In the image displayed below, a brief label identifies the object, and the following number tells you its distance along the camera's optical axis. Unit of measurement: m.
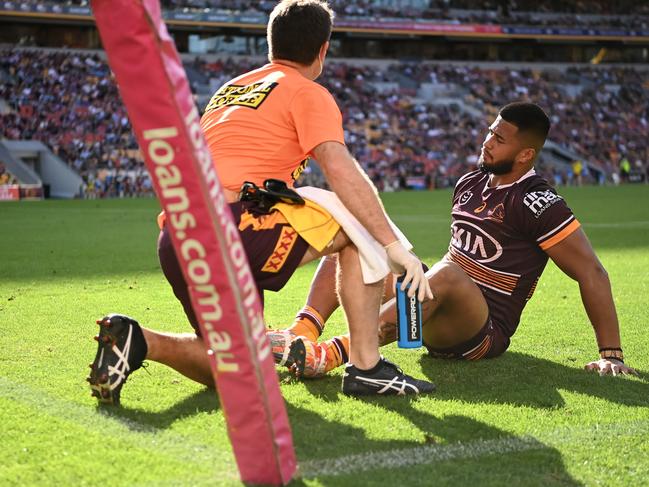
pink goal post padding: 5.67
